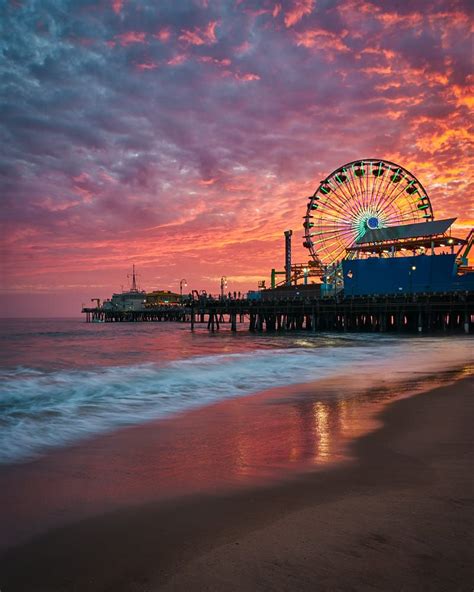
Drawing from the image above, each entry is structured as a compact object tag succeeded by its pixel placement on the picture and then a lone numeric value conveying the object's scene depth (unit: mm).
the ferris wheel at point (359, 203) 54812
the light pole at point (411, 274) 46031
